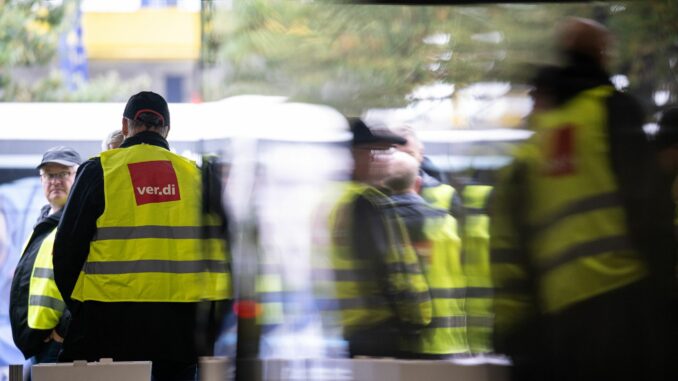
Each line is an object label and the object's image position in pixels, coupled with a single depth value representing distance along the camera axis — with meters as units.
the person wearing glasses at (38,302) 11.81
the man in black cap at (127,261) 9.77
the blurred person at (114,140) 12.37
